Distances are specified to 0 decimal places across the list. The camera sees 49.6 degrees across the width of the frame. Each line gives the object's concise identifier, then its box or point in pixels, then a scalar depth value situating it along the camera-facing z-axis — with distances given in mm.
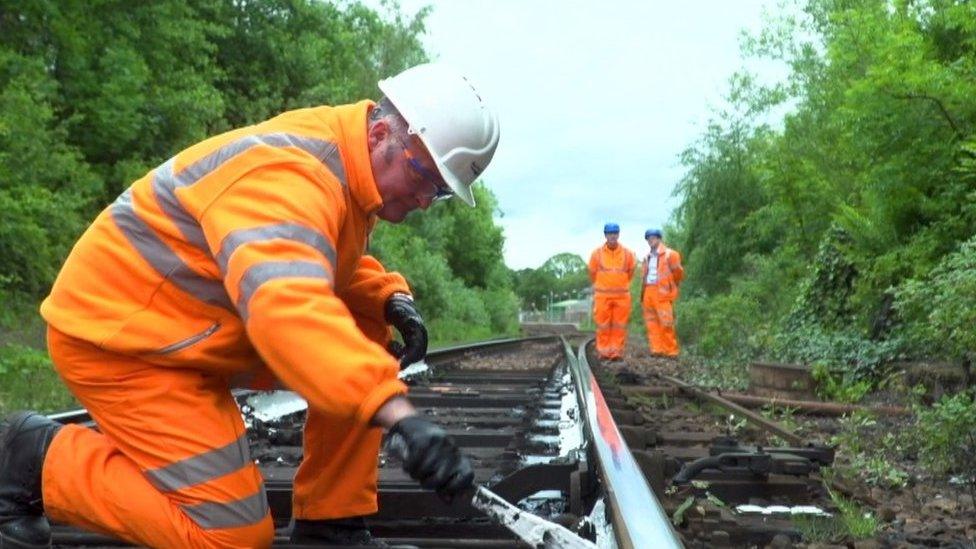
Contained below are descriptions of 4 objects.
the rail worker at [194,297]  2359
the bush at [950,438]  4805
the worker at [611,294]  13750
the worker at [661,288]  14734
